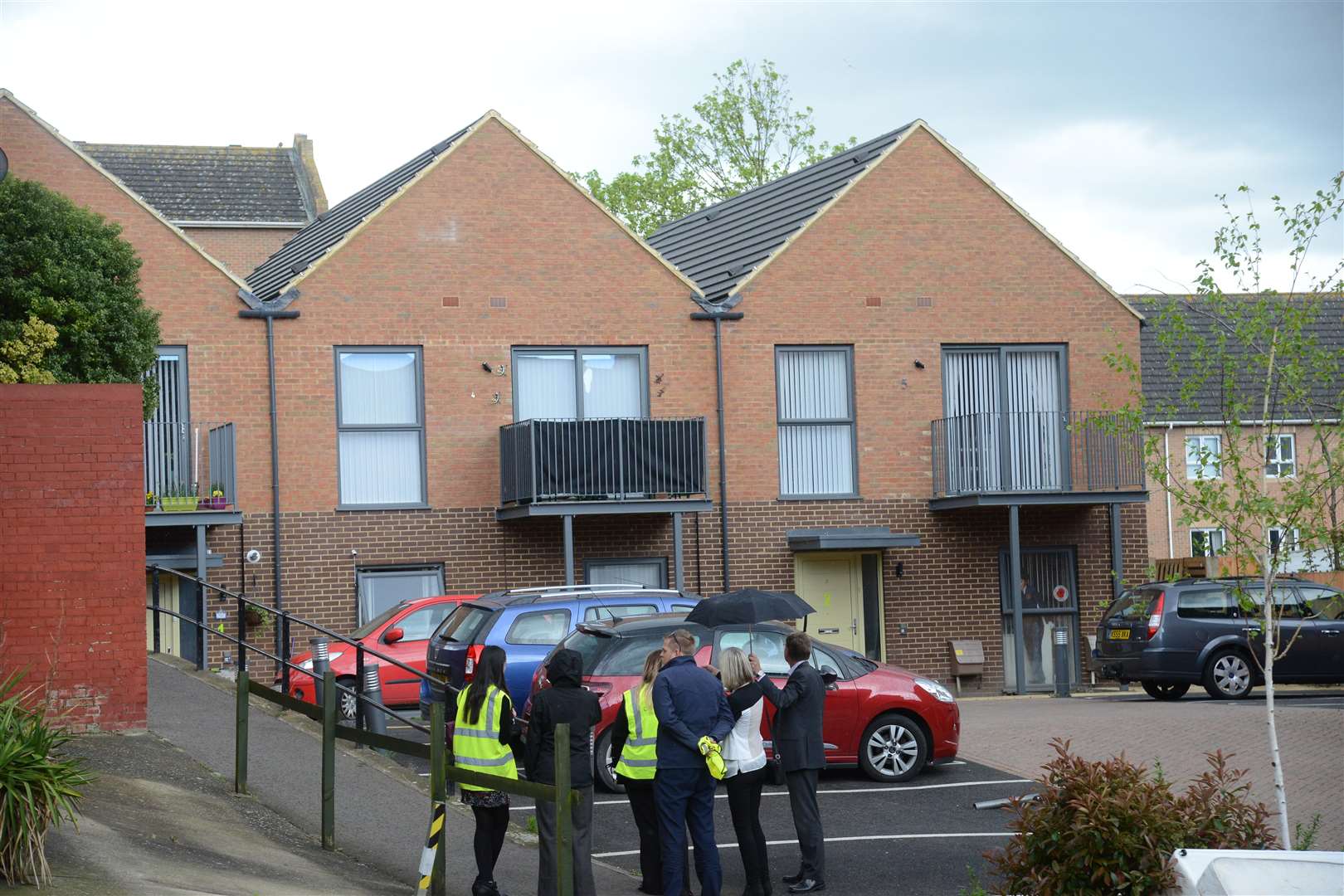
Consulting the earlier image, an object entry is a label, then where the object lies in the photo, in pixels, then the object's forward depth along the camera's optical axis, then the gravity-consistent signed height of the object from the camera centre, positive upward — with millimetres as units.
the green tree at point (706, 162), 47250 +9653
